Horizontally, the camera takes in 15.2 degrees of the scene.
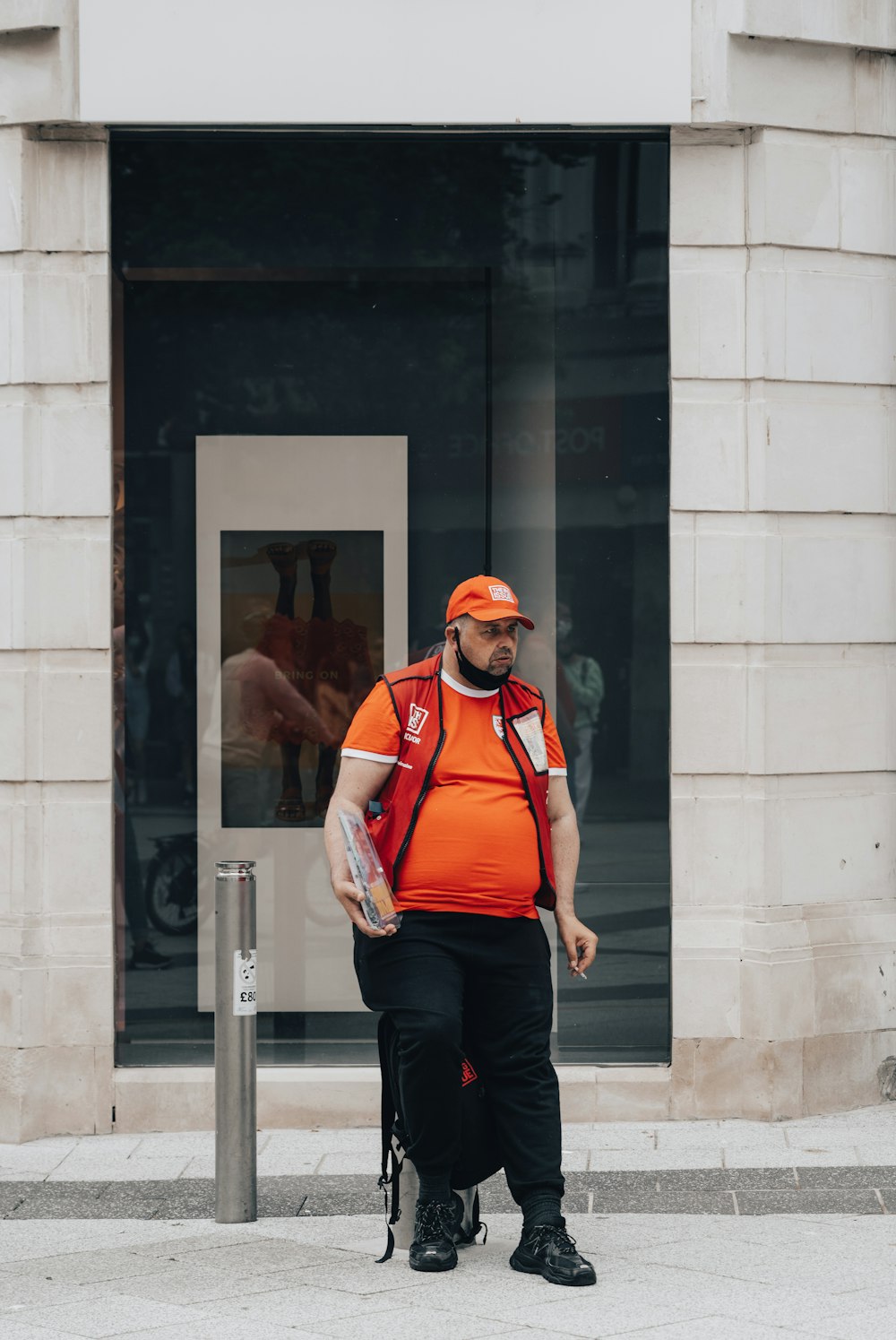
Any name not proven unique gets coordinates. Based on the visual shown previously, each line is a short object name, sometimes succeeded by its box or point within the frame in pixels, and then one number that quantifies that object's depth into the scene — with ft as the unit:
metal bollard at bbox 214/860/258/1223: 34.22
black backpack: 31.80
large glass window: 45.43
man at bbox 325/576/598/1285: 31.24
